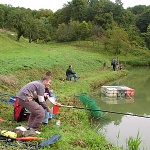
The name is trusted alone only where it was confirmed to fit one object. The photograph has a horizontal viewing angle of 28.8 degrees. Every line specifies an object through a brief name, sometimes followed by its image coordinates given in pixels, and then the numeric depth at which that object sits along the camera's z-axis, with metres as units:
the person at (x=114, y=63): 30.28
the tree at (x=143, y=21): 65.06
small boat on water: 18.02
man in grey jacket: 7.98
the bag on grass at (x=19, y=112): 9.01
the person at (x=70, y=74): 20.48
